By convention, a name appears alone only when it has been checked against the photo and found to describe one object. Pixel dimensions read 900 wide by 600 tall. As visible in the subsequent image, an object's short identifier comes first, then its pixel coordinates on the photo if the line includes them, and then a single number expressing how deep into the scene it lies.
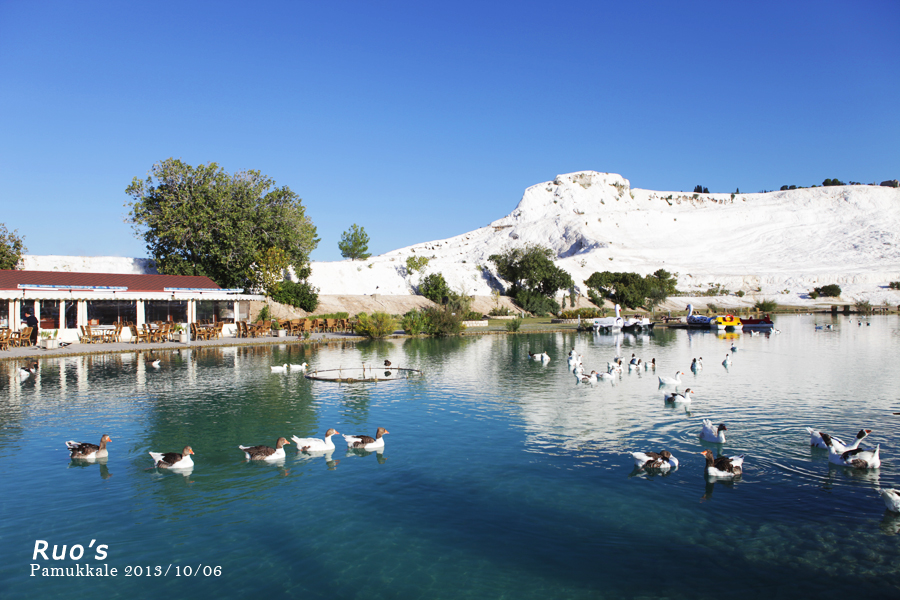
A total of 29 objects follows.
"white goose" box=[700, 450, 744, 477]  9.59
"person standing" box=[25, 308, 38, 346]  29.58
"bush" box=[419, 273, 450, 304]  61.97
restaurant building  29.25
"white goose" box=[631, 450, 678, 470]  10.02
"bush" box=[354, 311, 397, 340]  36.97
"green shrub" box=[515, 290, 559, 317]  66.06
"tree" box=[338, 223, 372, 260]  95.56
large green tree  44.28
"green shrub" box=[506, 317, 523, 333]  41.91
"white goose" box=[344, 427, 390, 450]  11.38
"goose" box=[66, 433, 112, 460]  10.61
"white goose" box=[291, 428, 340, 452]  11.23
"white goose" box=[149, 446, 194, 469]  10.23
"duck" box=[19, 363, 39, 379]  20.41
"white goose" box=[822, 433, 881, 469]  10.02
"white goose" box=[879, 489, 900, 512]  8.16
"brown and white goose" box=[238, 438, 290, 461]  10.70
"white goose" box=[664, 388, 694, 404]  15.55
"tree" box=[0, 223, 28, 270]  43.69
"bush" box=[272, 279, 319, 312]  48.78
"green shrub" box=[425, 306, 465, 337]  39.28
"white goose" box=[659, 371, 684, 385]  18.27
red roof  31.23
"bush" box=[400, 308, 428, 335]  39.25
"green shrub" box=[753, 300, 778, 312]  71.76
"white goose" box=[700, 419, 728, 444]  11.66
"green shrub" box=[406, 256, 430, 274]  72.50
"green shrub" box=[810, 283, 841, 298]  88.54
